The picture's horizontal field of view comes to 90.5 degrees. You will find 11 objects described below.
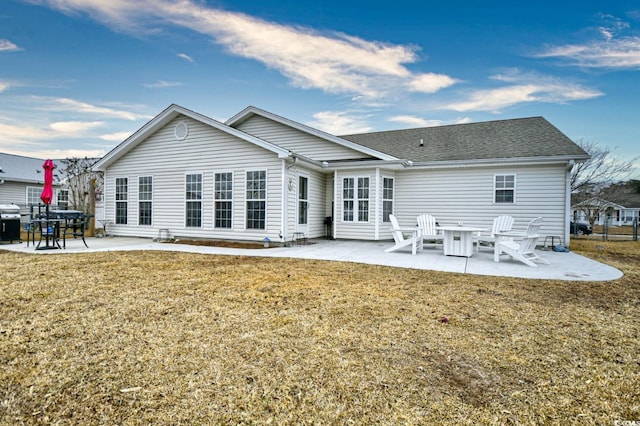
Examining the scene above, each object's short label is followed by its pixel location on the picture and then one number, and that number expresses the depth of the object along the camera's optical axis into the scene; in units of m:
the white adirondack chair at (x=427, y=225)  9.90
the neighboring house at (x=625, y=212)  37.84
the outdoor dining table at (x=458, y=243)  8.43
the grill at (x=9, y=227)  10.64
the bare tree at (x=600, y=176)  22.53
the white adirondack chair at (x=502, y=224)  9.55
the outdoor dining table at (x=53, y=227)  9.04
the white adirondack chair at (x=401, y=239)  8.87
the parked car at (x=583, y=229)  21.24
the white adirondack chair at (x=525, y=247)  7.35
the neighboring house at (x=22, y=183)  19.64
